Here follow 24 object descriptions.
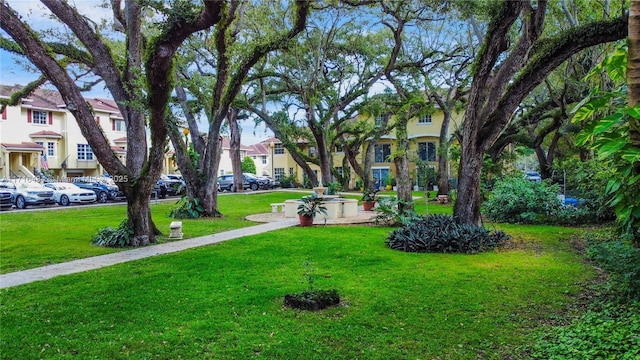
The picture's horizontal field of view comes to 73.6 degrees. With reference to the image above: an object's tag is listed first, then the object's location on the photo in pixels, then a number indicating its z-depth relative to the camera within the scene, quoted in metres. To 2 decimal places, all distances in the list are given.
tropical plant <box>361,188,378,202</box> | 18.59
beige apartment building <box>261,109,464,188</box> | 33.50
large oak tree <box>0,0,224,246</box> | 7.89
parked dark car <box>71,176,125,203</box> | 25.16
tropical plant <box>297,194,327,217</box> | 13.25
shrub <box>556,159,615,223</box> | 11.61
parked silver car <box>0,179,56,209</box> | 21.46
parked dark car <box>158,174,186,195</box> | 28.10
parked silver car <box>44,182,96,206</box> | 23.08
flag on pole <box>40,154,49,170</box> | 33.00
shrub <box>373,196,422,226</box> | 12.55
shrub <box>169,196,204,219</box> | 15.50
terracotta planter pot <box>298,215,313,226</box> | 13.29
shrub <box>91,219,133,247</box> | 9.96
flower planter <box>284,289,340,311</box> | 5.22
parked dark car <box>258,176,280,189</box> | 38.44
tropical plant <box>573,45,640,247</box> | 3.81
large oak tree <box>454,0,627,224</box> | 8.31
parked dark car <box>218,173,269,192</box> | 35.97
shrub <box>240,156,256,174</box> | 45.67
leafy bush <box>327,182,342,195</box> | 18.95
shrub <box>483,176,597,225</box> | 13.09
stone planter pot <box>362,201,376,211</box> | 18.44
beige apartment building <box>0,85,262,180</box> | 31.55
